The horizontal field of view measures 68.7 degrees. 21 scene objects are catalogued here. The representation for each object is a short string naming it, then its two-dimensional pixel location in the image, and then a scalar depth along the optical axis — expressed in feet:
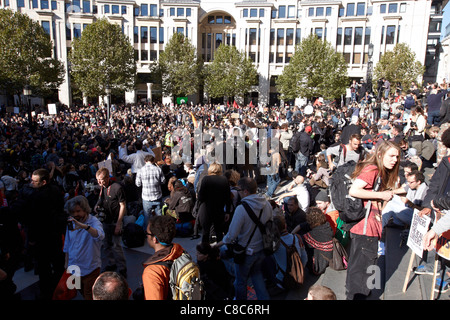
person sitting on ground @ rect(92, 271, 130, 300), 8.32
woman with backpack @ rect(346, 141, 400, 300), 10.48
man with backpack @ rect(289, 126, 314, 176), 31.76
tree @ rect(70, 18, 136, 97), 129.39
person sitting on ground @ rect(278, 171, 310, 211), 21.59
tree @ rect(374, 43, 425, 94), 130.31
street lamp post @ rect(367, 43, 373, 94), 97.30
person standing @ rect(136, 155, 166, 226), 20.59
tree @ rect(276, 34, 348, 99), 137.09
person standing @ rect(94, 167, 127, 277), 15.81
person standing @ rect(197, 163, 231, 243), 17.02
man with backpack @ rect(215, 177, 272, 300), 12.21
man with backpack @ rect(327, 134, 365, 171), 18.76
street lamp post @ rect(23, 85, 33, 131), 67.38
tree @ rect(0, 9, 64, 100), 115.24
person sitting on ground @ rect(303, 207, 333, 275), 15.80
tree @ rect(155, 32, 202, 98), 155.33
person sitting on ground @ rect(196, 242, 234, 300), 13.82
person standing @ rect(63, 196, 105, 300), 12.07
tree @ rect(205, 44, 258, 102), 156.06
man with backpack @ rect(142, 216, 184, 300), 9.22
